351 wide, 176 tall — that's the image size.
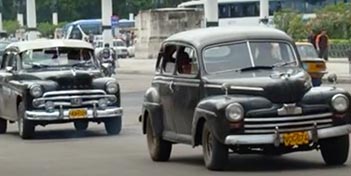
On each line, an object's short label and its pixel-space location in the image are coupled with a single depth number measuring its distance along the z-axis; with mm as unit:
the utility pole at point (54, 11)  118944
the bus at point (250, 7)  97062
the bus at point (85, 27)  96688
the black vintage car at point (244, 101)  14008
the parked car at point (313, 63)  28350
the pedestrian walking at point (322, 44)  49562
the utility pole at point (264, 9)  77062
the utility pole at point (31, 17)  83250
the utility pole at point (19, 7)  125575
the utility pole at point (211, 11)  71069
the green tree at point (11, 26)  110206
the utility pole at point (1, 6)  132312
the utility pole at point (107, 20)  69450
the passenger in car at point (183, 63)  15899
